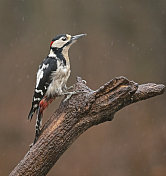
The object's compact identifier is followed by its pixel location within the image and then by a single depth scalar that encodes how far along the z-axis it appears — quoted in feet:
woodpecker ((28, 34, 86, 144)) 18.20
